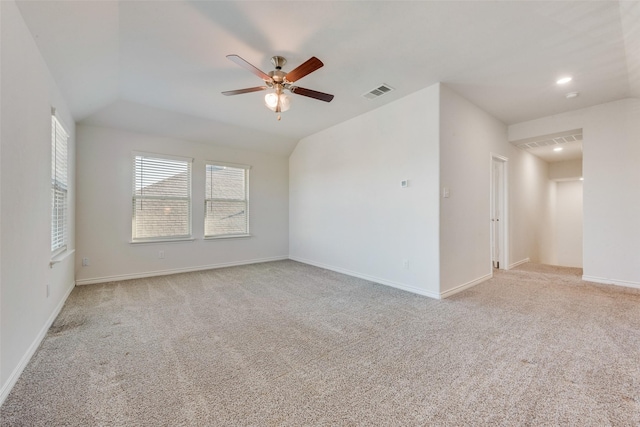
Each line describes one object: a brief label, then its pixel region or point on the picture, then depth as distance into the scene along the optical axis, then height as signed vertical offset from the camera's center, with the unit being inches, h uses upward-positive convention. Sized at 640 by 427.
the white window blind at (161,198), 182.7 +12.1
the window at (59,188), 114.8 +12.5
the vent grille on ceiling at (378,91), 139.5 +66.3
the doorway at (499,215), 200.7 -0.4
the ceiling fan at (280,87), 102.5 +53.1
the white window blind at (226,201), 211.8 +11.4
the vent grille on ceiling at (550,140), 181.0 +54.4
